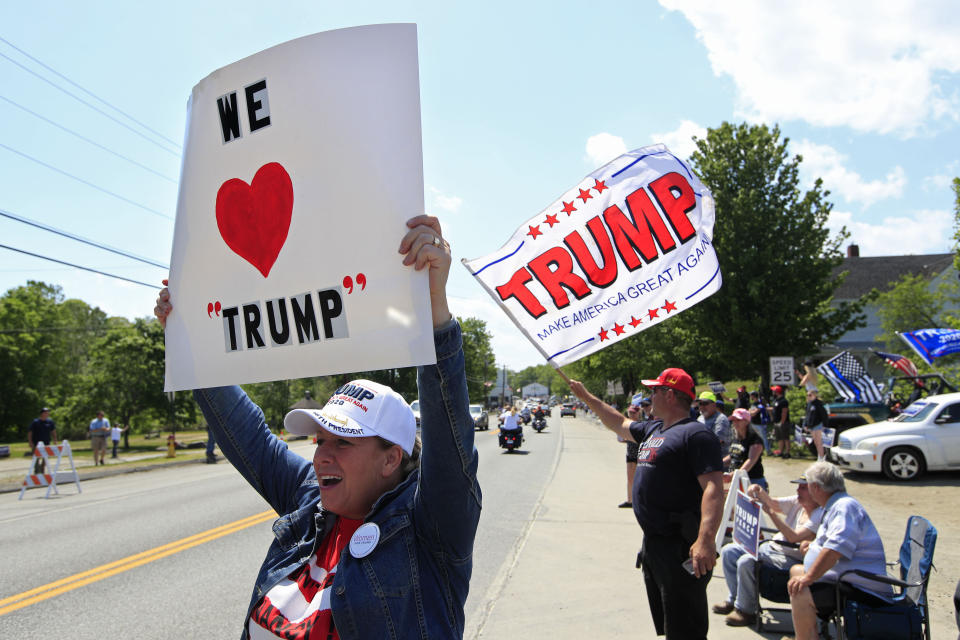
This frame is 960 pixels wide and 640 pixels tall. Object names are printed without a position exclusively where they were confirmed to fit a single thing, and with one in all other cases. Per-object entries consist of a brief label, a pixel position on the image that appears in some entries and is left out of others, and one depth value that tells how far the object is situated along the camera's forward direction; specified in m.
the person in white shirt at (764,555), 5.33
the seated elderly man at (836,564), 4.40
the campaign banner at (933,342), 16.00
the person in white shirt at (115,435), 27.23
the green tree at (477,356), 86.56
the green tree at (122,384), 33.97
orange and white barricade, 14.01
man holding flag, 3.67
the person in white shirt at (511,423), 23.75
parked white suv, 12.64
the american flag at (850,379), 16.97
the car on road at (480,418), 39.59
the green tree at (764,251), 26.00
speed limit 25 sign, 19.05
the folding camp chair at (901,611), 4.15
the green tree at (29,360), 50.75
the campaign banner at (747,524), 5.50
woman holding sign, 1.72
